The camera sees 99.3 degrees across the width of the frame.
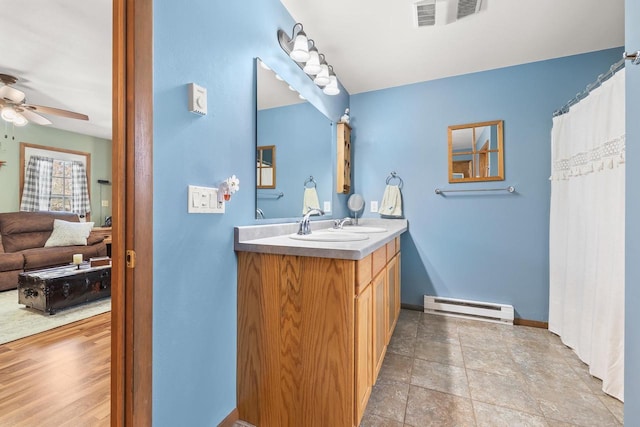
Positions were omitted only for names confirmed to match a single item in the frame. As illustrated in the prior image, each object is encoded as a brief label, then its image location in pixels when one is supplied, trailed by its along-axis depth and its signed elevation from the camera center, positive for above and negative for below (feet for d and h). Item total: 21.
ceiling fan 8.70 +3.44
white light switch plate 3.52 +0.10
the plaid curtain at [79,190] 15.86 +1.00
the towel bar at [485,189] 7.89 +0.67
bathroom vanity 3.66 -1.75
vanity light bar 5.42 +3.32
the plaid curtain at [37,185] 13.96 +1.14
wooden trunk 8.11 -2.54
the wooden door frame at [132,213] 2.96 -0.07
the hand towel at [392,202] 9.05 +0.28
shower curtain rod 6.83 +2.72
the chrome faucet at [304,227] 5.67 -0.37
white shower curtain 4.94 -0.40
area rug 7.11 -3.28
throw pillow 12.48 -1.30
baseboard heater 7.89 -2.96
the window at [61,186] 14.97 +1.13
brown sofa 10.48 -1.85
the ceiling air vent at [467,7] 5.37 +4.15
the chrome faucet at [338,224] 8.05 -0.43
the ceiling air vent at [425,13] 5.43 +4.16
